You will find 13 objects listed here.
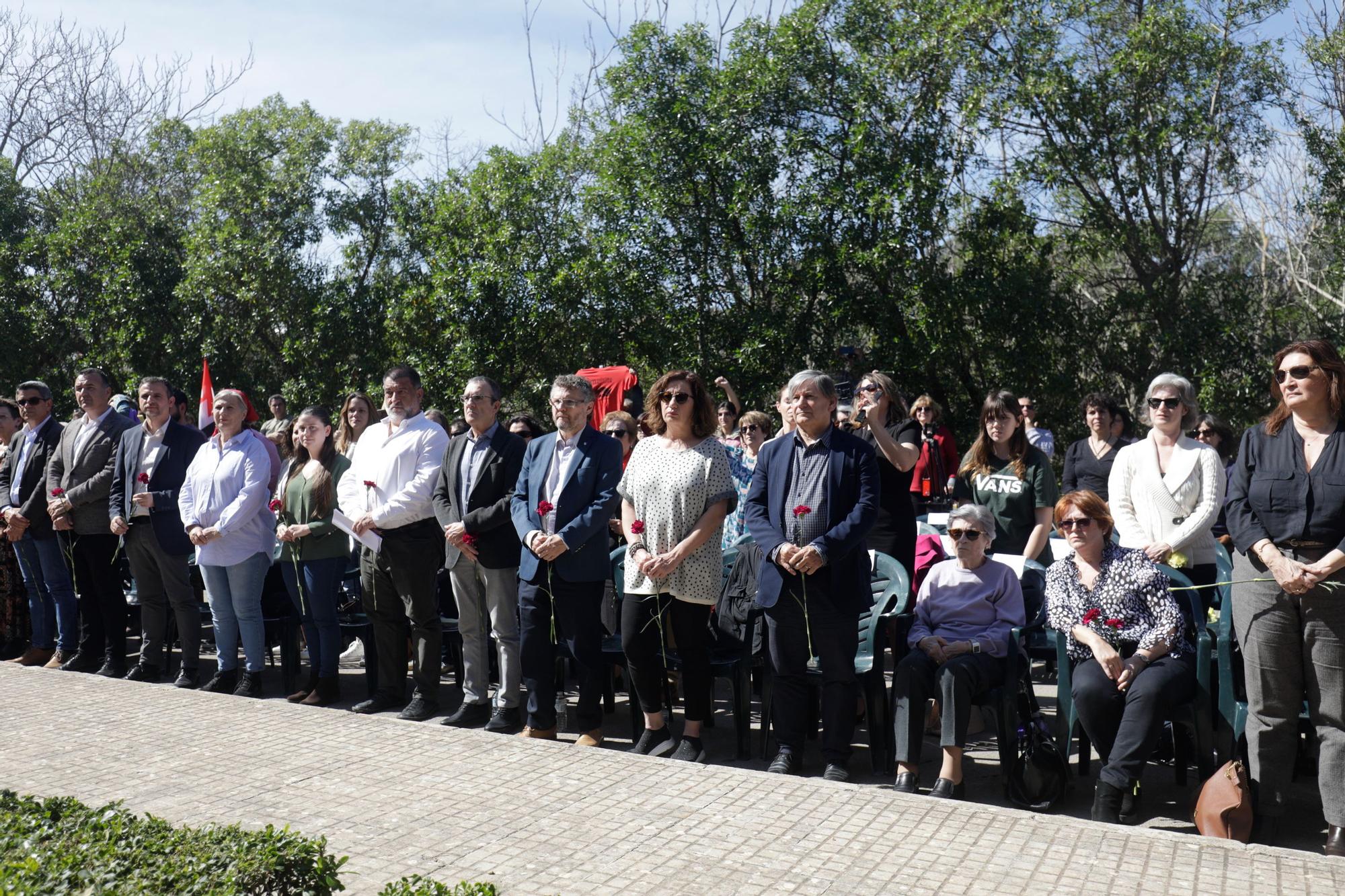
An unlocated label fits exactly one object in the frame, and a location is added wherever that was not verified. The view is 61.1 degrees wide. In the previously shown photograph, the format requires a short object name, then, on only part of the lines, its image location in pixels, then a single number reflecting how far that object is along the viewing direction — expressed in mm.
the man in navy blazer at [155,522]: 7988
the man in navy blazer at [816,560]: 5711
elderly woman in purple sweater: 5316
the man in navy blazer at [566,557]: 6371
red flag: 11320
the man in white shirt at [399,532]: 7027
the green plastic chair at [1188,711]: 5125
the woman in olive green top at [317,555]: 7371
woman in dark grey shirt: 4648
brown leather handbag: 4648
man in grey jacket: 8352
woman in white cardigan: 6020
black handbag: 5191
